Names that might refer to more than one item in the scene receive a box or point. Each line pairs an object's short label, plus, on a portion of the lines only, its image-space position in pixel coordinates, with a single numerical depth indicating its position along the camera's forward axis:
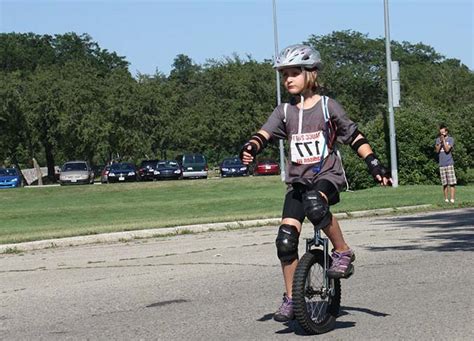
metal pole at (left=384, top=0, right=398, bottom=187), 31.08
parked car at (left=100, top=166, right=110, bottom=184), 52.50
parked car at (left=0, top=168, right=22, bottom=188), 50.22
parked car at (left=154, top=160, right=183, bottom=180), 54.81
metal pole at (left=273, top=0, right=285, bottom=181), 44.41
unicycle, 6.05
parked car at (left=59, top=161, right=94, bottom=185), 50.19
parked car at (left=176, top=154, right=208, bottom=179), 57.66
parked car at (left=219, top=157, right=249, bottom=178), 57.34
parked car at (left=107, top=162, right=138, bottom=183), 52.22
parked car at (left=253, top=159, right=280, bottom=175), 59.84
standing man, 21.55
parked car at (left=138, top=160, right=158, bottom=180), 55.22
